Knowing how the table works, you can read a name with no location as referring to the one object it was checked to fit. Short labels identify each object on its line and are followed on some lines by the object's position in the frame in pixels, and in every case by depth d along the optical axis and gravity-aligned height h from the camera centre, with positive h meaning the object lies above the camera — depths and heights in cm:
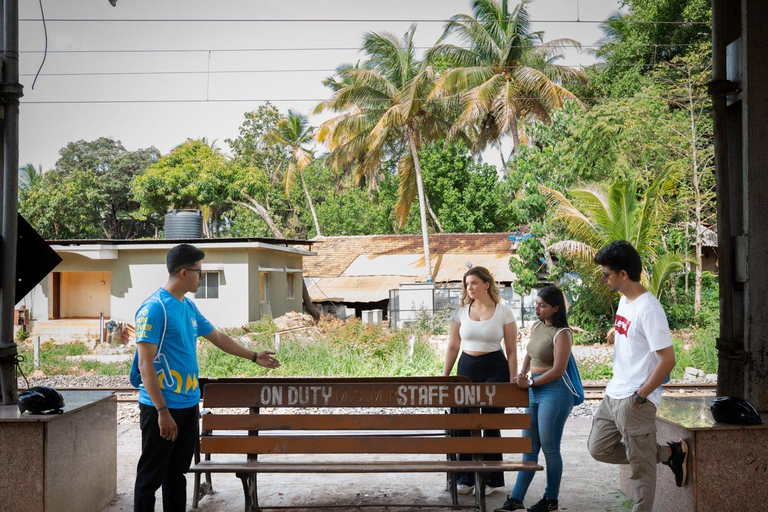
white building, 2358 -10
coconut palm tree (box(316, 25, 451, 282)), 3102 +718
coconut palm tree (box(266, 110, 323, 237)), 4316 +825
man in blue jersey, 418 -70
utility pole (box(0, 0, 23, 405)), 492 +51
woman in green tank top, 483 -90
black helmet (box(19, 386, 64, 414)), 451 -84
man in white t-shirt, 402 -62
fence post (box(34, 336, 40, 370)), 1603 -184
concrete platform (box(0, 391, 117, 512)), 430 -120
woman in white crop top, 549 -55
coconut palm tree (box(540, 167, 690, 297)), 1675 +113
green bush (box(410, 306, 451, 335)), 1822 -138
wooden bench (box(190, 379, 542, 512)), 463 -102
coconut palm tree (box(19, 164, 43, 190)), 4856 +698
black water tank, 2453 +161
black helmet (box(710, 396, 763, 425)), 429 -89
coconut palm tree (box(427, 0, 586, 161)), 2934 +862
